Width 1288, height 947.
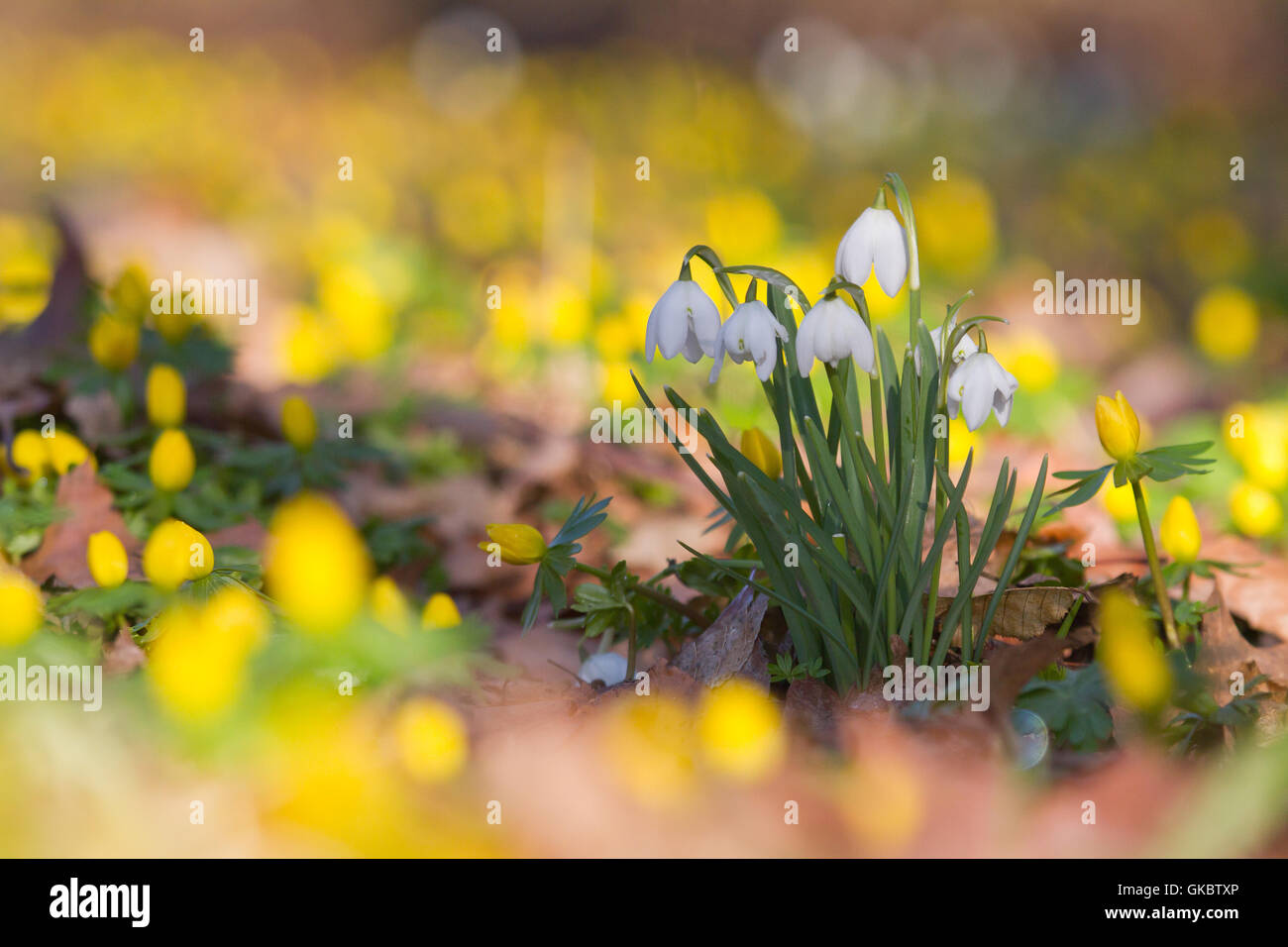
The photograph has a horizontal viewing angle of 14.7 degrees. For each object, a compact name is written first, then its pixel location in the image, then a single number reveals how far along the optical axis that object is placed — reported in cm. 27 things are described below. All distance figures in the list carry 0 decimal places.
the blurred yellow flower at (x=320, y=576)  106
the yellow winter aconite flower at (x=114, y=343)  130
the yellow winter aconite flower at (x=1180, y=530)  121
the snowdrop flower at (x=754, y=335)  113
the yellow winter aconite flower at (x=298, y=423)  128
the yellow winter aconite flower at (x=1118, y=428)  116
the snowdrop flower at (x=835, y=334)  113
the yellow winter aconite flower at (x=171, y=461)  124
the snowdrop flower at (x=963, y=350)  117
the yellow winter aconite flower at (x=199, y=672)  105
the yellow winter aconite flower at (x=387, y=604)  118
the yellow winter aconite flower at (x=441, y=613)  119
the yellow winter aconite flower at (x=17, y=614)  113
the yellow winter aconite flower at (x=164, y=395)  126
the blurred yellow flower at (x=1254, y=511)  128
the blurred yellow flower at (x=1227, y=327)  174
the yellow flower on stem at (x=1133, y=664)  109
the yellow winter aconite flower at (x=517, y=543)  116
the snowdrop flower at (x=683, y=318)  115
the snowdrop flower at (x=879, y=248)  113
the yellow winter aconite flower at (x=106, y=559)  119
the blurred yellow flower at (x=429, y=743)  110
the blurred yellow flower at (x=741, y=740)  108
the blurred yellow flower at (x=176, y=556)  115
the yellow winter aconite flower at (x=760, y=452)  120
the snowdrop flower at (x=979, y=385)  114
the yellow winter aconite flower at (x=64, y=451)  128
